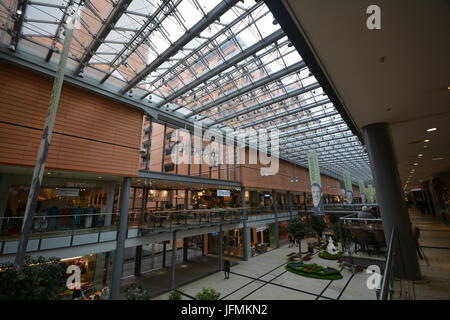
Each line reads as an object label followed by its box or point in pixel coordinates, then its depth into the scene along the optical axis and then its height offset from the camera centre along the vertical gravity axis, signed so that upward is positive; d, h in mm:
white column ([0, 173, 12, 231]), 8828 +541
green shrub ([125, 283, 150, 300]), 7197 -3483
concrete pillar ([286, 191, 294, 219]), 26891 -622
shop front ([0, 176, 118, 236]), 7926 -143
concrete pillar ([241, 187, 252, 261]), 17984 -3576
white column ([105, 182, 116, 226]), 12202 +232
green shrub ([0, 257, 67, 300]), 3846 -1724
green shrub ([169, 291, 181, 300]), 8392 -4166
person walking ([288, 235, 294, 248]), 22969 -4649
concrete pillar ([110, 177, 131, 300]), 9398 -2112
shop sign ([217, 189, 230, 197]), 17000 +686
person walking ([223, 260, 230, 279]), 13562 -4736
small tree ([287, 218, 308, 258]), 16906 -2519
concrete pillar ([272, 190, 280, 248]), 22419 -3084
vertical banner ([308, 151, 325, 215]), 14140 +764
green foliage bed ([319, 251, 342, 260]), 16203 -4675
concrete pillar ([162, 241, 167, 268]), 16725 -5081
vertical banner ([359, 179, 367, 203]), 36462 +1133
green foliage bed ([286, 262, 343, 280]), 12062 -4684
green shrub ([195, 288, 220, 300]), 8250 -4064
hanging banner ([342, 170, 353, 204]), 26106 +1877
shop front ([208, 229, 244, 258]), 19484 -4504
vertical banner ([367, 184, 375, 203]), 29859 +1008
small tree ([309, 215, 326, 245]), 20422 -2412
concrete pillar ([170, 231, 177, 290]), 12070 -3787
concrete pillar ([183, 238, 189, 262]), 18681 -4842
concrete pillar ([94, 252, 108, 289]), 10336 -3711
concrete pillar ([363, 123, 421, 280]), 4398 +89
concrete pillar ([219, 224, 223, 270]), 15644 -4016
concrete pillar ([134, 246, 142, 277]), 14930 -4794
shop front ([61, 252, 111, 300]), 9734 -3722
